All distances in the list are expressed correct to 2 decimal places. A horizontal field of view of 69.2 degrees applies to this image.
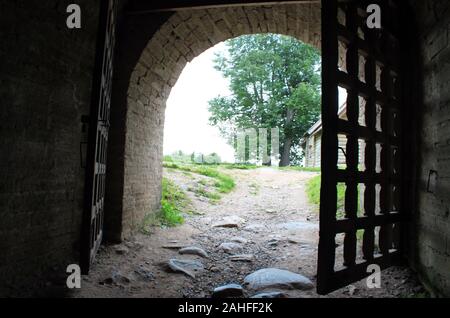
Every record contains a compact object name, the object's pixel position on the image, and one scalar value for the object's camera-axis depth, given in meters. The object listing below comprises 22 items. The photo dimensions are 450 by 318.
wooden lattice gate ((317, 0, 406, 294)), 2.67
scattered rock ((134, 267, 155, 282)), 3.70
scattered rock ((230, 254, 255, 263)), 4.48
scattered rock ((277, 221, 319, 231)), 6.18
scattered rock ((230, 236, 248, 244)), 5.44
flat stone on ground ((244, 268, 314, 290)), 3.37
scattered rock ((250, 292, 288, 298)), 3.05
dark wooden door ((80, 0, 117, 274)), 2.74
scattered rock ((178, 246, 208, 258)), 4.67
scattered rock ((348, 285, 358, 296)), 3.17
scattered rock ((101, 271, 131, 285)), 3.45
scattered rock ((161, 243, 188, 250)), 4.93
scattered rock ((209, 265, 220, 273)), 4.11
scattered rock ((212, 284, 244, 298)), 3.23
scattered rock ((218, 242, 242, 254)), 4.93
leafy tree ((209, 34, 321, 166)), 23.61
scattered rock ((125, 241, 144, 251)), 4.66
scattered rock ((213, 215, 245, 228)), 6.56
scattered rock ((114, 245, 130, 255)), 4.39
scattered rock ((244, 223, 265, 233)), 6.35
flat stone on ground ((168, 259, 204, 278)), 3.95
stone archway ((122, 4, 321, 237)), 4.98
